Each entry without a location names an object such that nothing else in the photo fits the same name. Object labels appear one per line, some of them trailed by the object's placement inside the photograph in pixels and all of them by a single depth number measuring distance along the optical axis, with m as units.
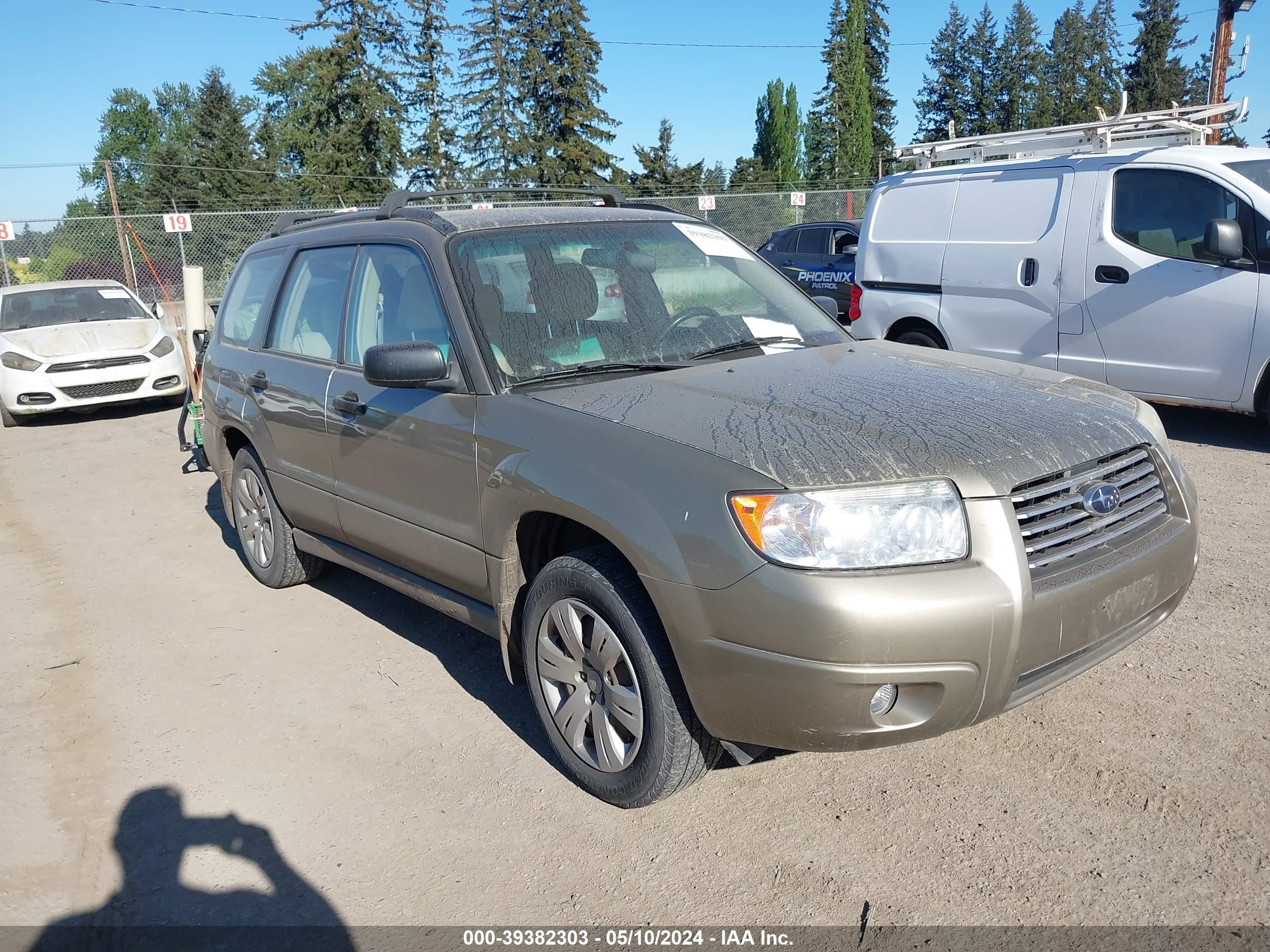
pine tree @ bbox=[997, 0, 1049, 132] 72.31
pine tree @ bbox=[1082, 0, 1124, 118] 72.88
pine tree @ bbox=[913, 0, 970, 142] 74.56
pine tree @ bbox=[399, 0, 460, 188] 48.06
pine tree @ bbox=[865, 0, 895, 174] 68.38
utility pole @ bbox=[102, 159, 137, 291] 23.19
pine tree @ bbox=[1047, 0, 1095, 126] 72.50
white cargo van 6.88
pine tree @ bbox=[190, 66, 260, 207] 55.12
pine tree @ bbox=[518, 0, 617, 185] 46.69
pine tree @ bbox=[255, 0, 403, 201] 46.50
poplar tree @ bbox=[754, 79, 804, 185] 72.31
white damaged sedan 11.09
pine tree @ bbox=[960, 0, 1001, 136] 73.69
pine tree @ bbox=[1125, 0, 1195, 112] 68.81
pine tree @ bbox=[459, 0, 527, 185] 47.09
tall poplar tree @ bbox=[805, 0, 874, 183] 64.69
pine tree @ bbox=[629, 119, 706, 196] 47.78
